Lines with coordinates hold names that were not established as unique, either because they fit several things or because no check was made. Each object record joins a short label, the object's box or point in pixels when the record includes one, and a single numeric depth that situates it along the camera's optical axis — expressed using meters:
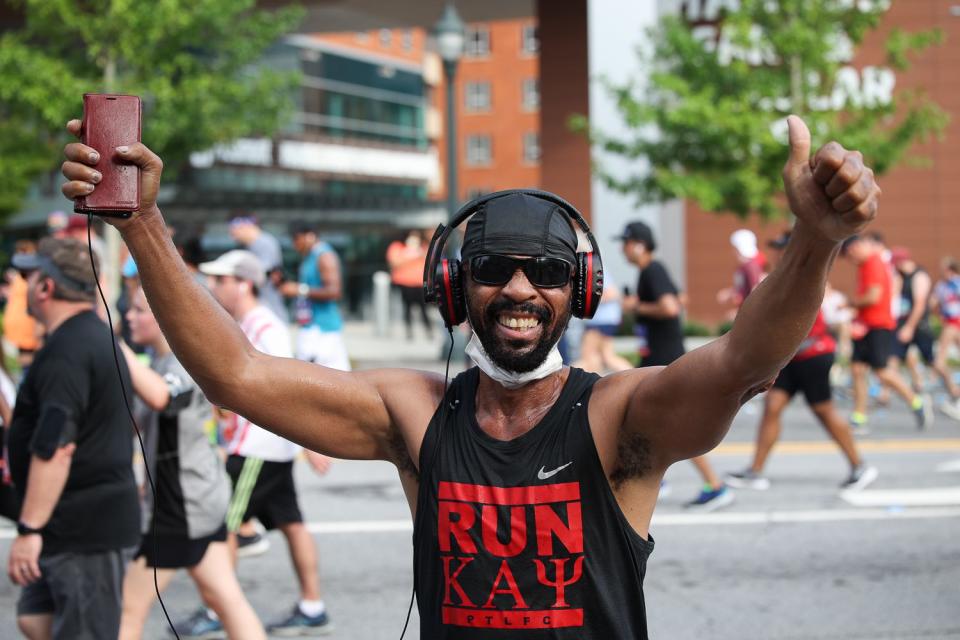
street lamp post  17.23
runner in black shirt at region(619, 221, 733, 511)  8.47
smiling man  2.36
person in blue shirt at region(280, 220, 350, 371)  10.57
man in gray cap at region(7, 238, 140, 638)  4.14
